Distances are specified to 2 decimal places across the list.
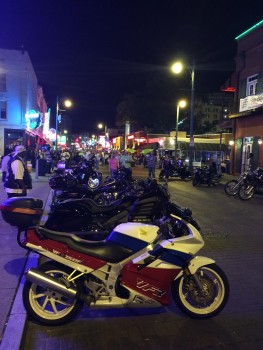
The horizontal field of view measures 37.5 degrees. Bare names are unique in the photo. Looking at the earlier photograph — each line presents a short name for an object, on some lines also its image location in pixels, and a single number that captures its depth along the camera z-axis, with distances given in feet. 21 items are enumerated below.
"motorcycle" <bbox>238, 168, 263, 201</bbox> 48.49
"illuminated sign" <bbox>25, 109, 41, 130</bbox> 114.52
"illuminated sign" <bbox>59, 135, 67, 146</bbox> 203.67
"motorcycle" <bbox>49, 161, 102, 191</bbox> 38.52
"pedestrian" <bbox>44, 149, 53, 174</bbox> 72.38
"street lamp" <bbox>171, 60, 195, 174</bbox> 76.13
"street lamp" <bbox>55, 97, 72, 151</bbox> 102.58
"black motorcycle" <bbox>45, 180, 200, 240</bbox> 23.48
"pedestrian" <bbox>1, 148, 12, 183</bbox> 28.32
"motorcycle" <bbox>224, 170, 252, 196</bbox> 50.42
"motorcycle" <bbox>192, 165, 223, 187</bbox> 66.28
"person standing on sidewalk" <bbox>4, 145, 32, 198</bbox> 26.50
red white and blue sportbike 13.51
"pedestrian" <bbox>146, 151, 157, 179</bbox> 76.02
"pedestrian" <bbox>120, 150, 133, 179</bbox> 60.08
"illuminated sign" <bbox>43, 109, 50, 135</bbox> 174.91
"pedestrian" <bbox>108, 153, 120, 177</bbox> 63.96
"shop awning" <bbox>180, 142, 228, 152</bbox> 130.41
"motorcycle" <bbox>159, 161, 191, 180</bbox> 79.82
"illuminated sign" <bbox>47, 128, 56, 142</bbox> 157.82
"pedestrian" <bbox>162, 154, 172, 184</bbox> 78.23
